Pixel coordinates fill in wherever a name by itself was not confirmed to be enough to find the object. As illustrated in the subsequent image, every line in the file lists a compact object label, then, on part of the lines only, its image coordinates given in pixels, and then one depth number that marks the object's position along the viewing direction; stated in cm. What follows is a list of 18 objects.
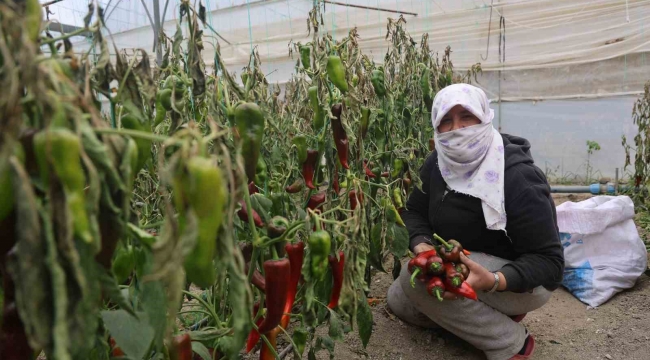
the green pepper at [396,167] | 229
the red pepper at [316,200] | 177
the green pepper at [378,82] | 213
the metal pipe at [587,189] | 437
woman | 193
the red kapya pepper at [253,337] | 147
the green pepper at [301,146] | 170
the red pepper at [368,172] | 209
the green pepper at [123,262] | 95
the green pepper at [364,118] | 182
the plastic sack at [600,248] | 261
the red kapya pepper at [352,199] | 178
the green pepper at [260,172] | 154
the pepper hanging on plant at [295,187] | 183
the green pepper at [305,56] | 192
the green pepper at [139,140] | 85
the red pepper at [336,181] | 185
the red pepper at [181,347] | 111
